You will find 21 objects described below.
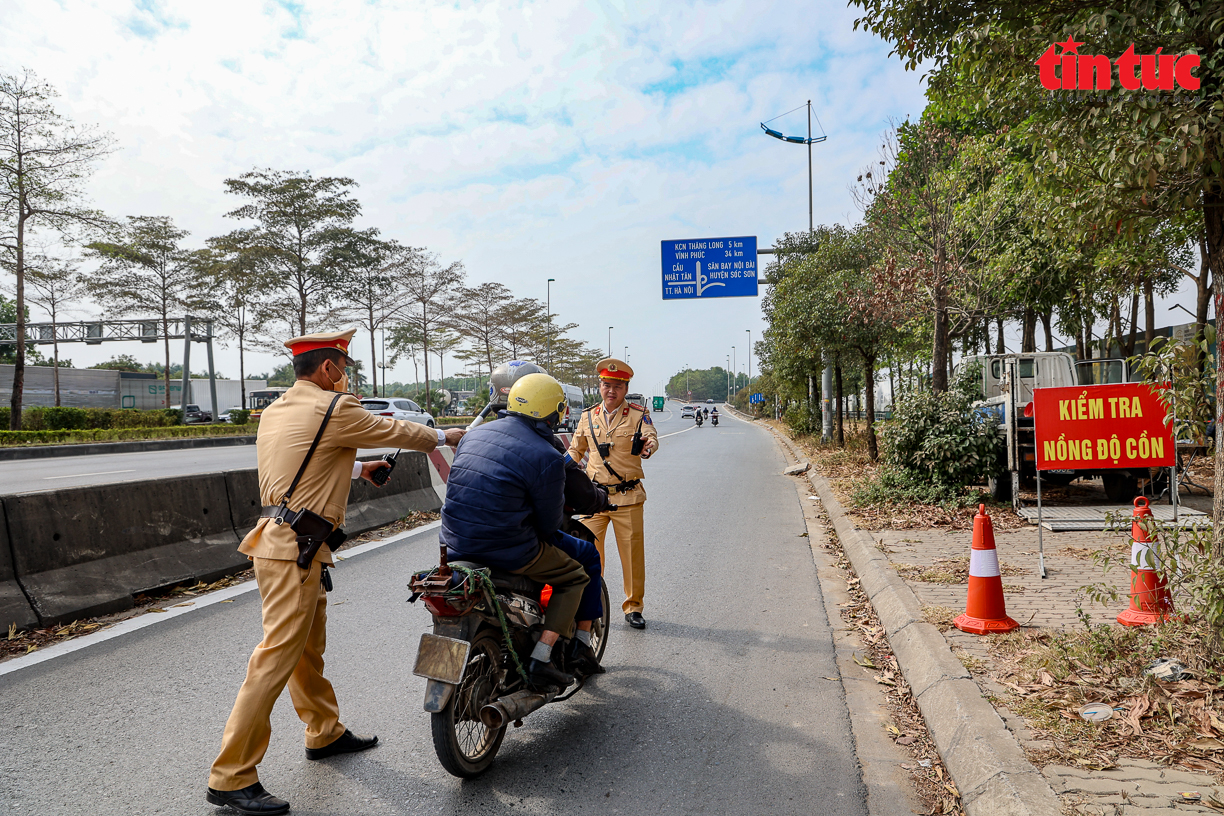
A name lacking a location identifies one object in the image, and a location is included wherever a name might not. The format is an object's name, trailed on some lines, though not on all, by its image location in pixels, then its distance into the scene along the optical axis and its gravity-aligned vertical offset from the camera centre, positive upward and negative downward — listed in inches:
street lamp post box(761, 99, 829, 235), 1006.9 +342.9
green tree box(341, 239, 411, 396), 1466.5 +247.3
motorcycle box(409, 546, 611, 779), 119.6 -42.0
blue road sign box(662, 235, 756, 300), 848.9 +145.0
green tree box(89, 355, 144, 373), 2819.9 +185.3
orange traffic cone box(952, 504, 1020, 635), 186.1 -48.3
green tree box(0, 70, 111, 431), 928.3 +279.9
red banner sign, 255.3 -14.0
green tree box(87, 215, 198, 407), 1461.6 +270.0
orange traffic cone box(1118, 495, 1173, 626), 171.2 -48.1
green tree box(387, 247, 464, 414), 1627.7 +264.8
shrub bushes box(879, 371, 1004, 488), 375.9 -23.6
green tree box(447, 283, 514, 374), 2017.7 +227.8
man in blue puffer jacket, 130.2 -17.3
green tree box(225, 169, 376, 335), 1343.5 +318.3
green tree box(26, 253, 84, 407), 1043.9 +204.2
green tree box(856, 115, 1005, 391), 432.8 +102.0
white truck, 326.6 -6.8
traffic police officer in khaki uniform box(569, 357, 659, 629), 206.8 -16.8
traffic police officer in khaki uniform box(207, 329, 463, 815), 116.0 -23.7
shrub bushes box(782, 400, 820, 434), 1190.3 -40.9
